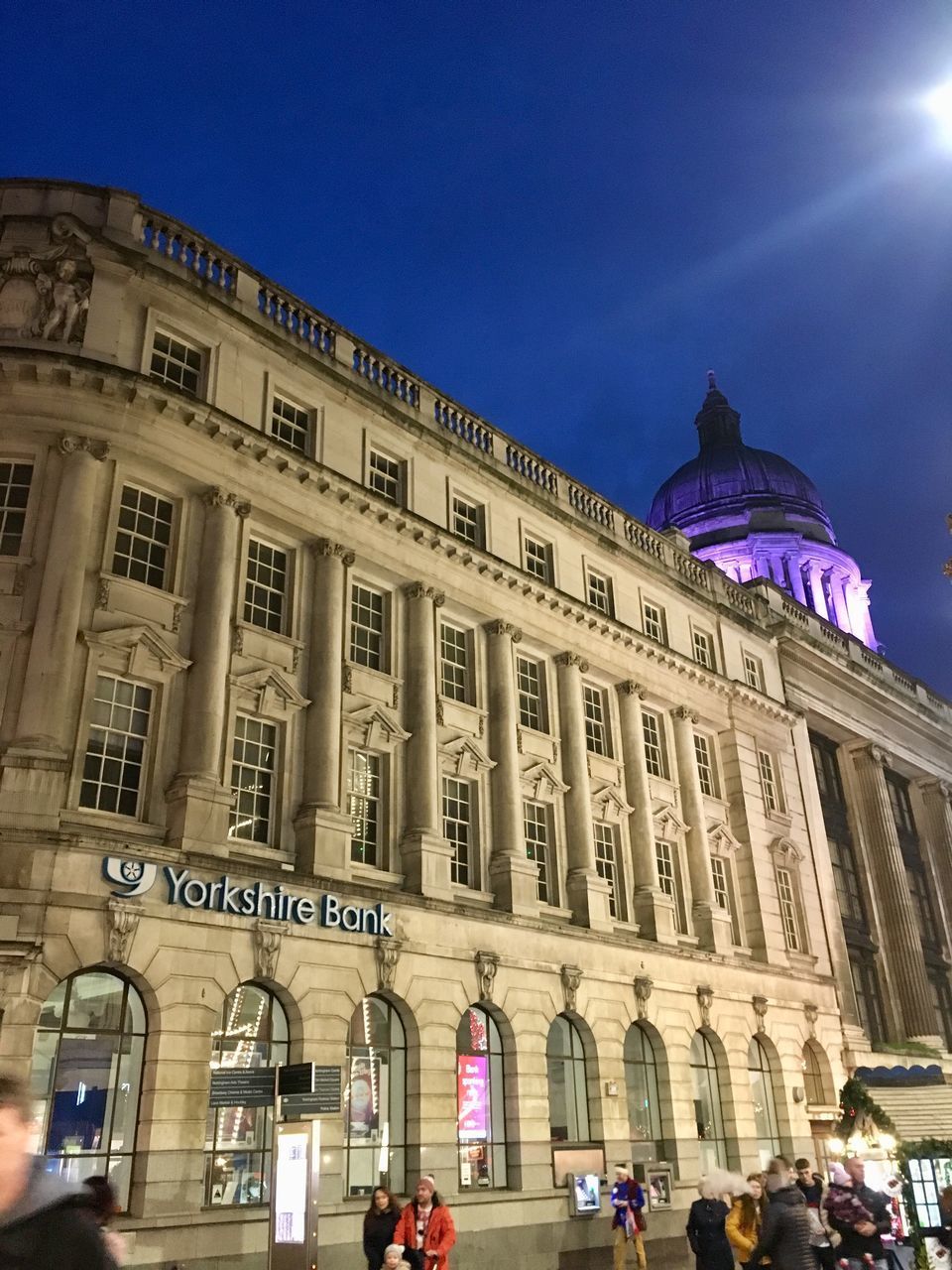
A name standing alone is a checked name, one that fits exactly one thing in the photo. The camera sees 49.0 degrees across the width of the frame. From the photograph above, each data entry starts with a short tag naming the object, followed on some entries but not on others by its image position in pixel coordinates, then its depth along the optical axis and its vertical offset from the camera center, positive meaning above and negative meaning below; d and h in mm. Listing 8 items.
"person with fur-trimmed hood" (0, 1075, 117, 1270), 3414 -177
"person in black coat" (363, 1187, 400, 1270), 14477 -989
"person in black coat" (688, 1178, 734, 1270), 13484 -1172
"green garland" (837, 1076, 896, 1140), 32031 +362
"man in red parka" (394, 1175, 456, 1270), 13281 -991
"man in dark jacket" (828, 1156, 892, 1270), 12602 -1136
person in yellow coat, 13719 -1119
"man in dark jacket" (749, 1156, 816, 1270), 10352 -934
